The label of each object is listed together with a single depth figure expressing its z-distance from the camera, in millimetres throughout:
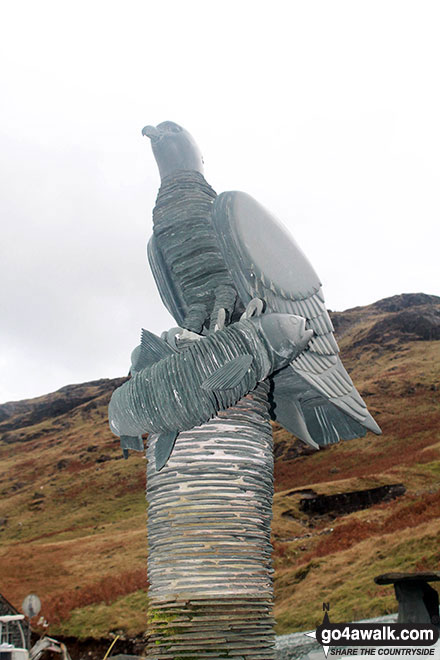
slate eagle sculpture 3893
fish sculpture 3445
